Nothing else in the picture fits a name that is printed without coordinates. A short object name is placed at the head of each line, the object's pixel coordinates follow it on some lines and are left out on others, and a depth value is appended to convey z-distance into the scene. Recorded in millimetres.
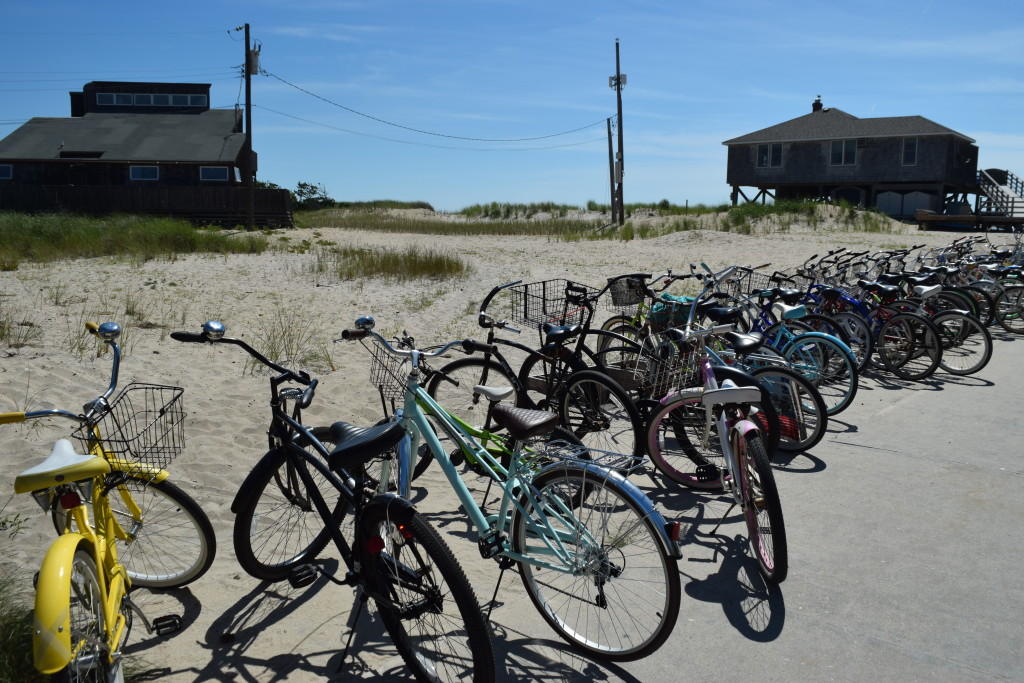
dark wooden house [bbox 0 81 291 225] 33469
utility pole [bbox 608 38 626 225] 35312
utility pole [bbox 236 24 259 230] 29359
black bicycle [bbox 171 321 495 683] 3076
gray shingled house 41094
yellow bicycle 2703
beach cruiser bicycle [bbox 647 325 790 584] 4184
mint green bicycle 3418
